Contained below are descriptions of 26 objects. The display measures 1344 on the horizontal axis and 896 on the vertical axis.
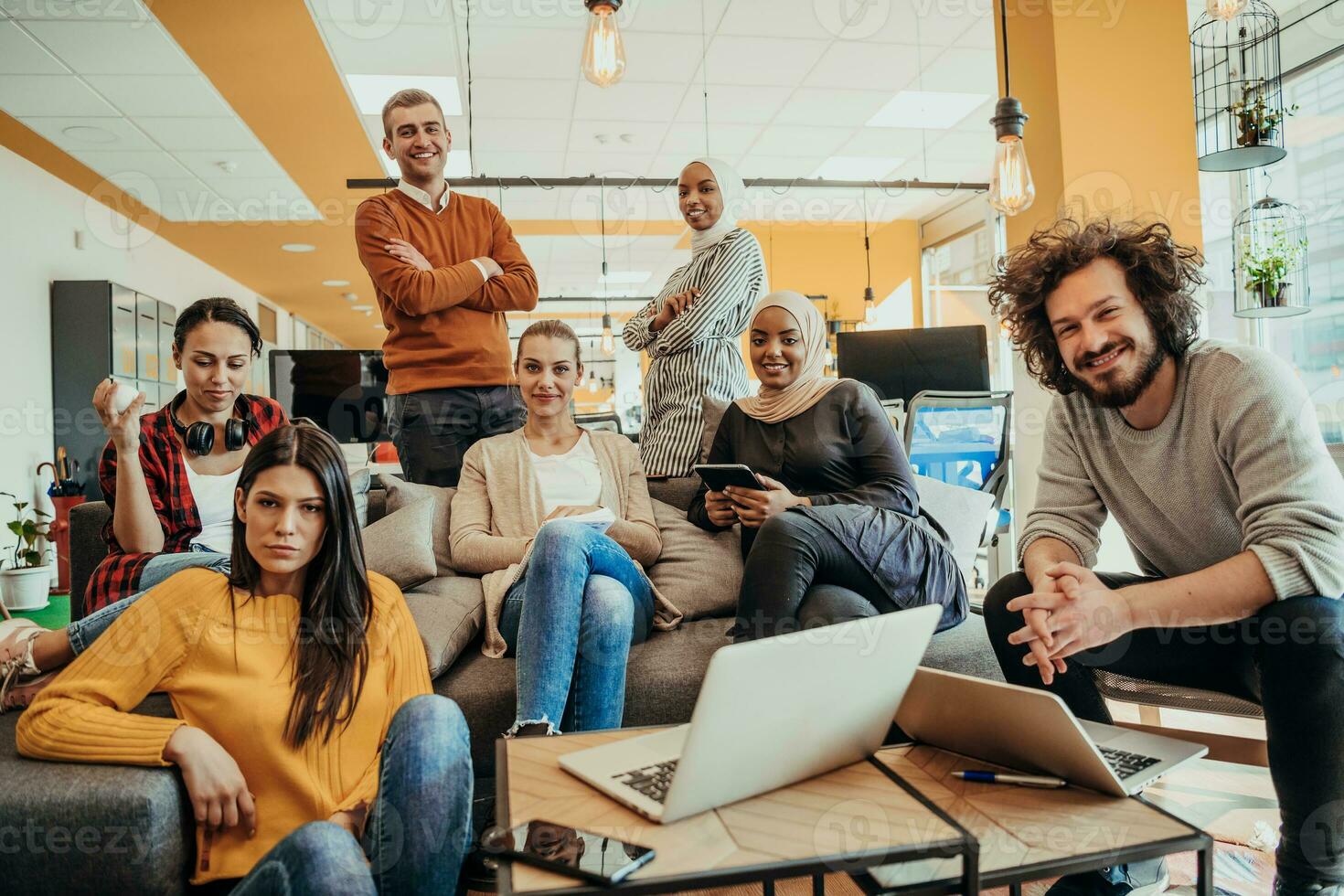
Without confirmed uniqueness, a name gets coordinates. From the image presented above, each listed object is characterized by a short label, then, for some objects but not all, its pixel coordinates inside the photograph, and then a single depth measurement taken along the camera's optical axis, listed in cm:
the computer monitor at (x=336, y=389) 461
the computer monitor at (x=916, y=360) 423
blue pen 99
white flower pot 501
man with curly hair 126
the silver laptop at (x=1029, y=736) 93
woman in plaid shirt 173
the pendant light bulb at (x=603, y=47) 246
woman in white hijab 261
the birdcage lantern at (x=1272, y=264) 378
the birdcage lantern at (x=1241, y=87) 369
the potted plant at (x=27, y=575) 502
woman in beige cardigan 167
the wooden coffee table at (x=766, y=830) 79
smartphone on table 78
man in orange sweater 234
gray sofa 111
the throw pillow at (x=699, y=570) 218
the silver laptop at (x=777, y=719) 84
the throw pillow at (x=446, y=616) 183
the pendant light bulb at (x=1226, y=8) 252
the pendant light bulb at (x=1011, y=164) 274
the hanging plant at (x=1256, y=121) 367
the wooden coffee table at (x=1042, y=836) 82
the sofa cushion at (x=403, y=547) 207
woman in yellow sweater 109
